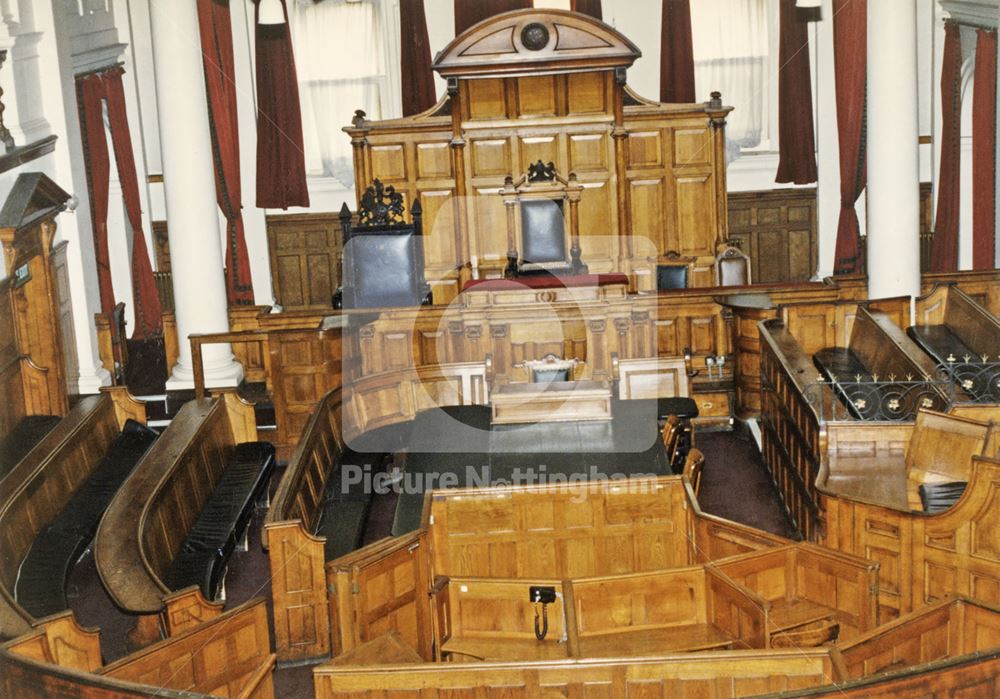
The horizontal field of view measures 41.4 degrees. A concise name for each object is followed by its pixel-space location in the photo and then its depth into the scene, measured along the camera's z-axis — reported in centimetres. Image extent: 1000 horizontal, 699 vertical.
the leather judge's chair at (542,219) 1289
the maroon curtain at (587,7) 1487
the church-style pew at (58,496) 743
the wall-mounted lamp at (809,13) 1487
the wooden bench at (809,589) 662
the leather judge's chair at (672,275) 1313
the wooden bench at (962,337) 891
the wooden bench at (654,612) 668
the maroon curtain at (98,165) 1316
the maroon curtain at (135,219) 1394
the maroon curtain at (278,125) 1484
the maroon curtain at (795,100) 1489
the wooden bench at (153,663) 550
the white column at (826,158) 1495
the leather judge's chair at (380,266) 1184
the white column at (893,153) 1180
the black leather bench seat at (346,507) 833
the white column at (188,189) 1150
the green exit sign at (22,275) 981
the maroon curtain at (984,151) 1314
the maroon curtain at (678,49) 1502
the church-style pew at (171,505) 712
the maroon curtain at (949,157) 1397
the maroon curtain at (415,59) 1496
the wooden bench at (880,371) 862
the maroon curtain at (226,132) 1337
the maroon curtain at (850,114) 1377
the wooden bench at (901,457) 764
